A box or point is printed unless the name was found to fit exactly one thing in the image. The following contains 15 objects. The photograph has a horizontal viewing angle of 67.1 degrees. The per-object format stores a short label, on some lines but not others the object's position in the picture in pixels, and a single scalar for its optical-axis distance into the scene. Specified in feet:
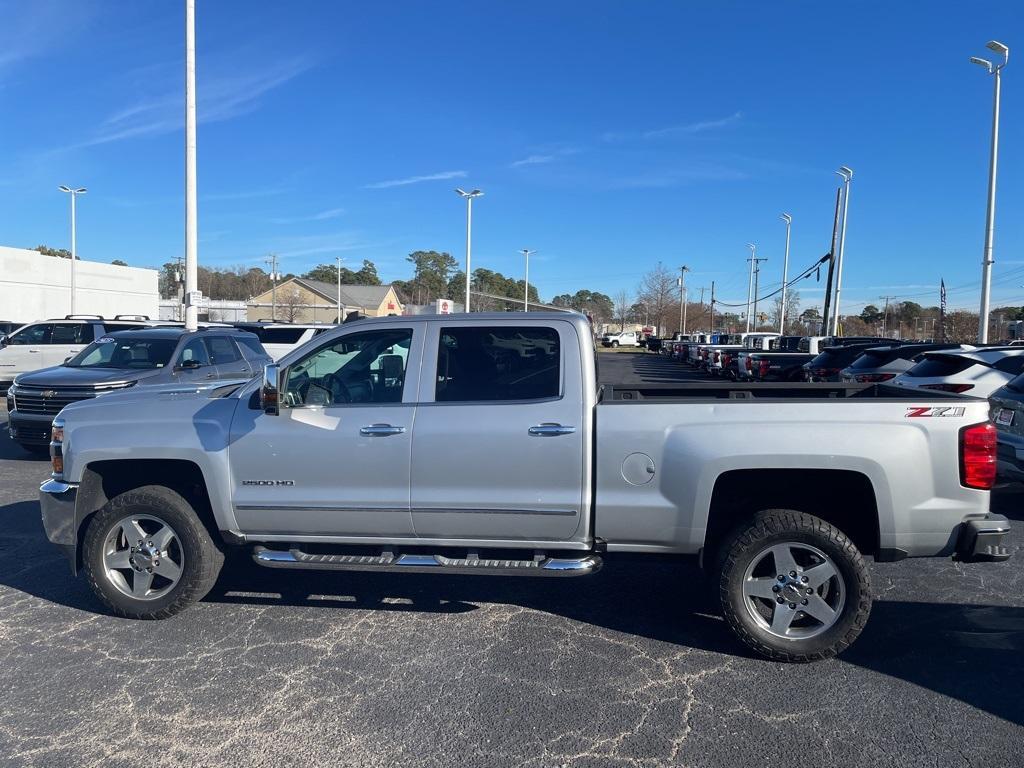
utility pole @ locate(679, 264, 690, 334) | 258.65
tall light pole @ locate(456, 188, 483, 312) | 152.35
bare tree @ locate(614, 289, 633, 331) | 310.65
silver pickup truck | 13.65
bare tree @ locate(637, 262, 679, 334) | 285.19
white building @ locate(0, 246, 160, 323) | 153.07
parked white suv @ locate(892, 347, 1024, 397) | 34.91
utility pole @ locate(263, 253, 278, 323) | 247.70
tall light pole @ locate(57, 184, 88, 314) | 148.05
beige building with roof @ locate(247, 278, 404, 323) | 268.21
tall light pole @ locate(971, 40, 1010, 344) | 74.49
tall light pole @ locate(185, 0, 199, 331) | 52.75
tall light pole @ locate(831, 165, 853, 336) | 127.65
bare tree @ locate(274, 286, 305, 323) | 257.77
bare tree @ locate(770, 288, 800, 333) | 299.79
